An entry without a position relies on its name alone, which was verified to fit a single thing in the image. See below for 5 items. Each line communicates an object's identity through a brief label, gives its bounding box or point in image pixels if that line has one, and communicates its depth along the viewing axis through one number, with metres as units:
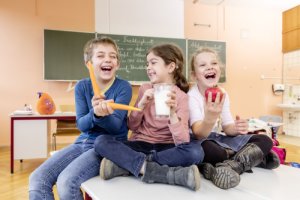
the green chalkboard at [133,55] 4.89
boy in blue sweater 1.14
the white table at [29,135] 2.96
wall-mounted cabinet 5.45
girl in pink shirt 1.12
